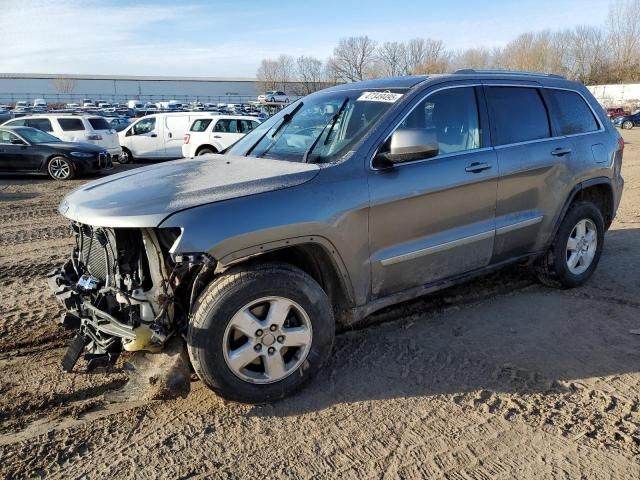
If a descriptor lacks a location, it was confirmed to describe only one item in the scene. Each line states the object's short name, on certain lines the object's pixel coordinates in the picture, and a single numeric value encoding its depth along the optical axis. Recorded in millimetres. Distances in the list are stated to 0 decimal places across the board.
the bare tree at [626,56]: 72812
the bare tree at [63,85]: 99625
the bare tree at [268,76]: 94775
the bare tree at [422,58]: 59412
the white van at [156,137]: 17453
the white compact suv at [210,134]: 15836
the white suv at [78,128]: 16703
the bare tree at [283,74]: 93712
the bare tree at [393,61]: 61250
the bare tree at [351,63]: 63000
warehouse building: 95750
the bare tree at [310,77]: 78688
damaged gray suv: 3004
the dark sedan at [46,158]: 13719
